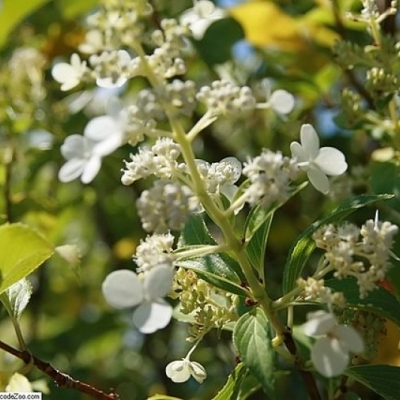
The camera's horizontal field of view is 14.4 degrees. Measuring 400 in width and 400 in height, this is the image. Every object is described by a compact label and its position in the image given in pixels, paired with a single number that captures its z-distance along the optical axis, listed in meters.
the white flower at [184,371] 0.69
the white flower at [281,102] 0.62
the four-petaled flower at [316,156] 0.64
